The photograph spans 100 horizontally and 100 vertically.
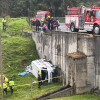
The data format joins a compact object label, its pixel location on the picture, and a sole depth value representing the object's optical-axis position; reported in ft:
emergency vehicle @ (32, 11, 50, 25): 99.19
